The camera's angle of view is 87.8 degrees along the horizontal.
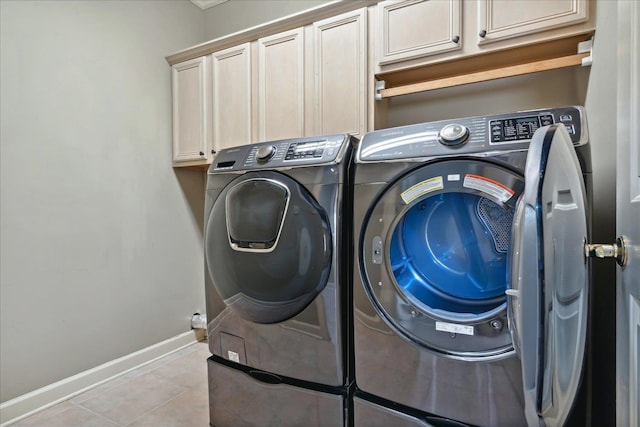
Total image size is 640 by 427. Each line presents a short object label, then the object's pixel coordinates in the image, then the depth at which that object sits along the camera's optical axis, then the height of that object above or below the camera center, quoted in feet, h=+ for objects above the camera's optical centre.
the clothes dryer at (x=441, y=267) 3.09 -0.67
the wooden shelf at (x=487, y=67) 4.60 +2.23
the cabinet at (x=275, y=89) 5.77 +2.31
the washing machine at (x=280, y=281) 3.97 -0.96
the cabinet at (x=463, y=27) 4.31 +2.55
